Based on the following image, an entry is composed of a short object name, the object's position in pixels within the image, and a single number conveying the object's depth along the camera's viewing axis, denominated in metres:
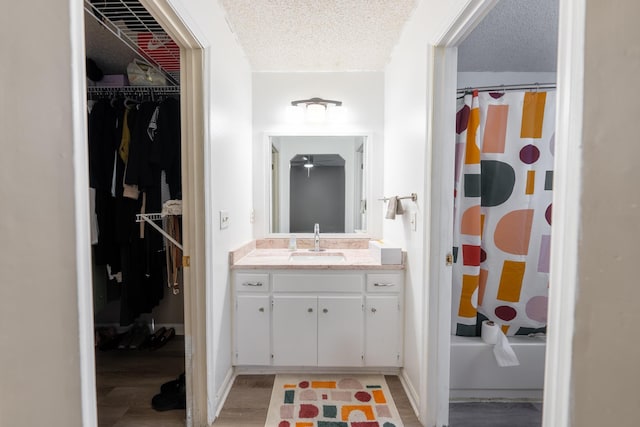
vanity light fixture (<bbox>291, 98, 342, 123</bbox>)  2.43
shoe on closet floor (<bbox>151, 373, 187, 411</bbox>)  1.71
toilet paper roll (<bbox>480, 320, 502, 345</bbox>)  1.82
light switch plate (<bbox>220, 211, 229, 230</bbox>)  1.75
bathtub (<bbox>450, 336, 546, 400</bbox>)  1.79
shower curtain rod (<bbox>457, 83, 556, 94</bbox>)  1.98
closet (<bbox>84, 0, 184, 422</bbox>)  2.03
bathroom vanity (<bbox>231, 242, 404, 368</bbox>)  1.99
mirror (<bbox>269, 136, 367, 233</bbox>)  2.60
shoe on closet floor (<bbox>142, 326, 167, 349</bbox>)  2.36
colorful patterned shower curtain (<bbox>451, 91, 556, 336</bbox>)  1.94
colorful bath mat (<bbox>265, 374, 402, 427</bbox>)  1.62
